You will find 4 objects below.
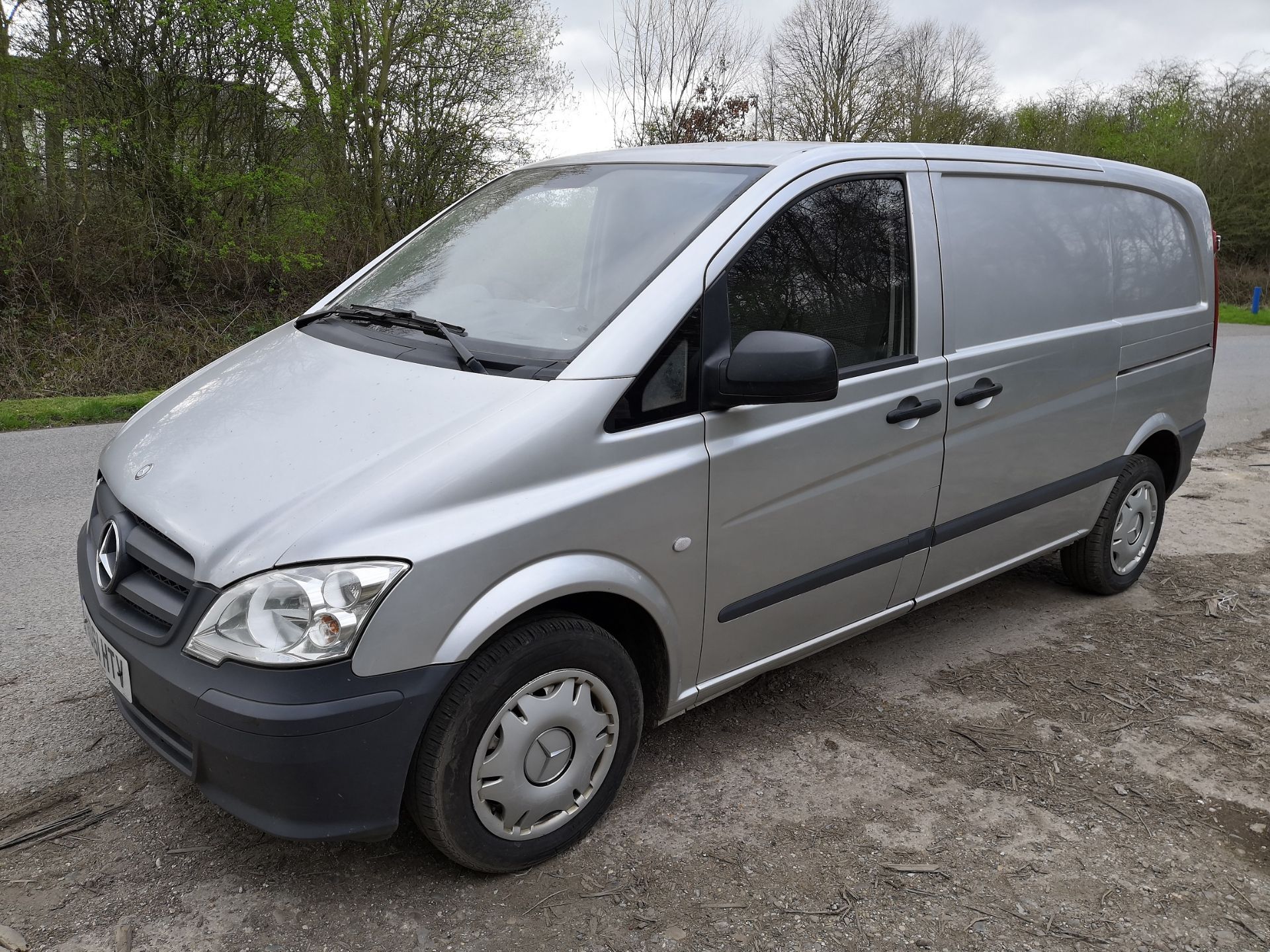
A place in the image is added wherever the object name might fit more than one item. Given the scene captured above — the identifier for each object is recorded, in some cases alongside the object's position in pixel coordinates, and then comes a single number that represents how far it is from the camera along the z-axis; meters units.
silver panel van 2.19
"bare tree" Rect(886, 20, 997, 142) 24.42
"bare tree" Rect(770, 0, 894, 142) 22.94
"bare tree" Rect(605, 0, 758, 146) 15.95
